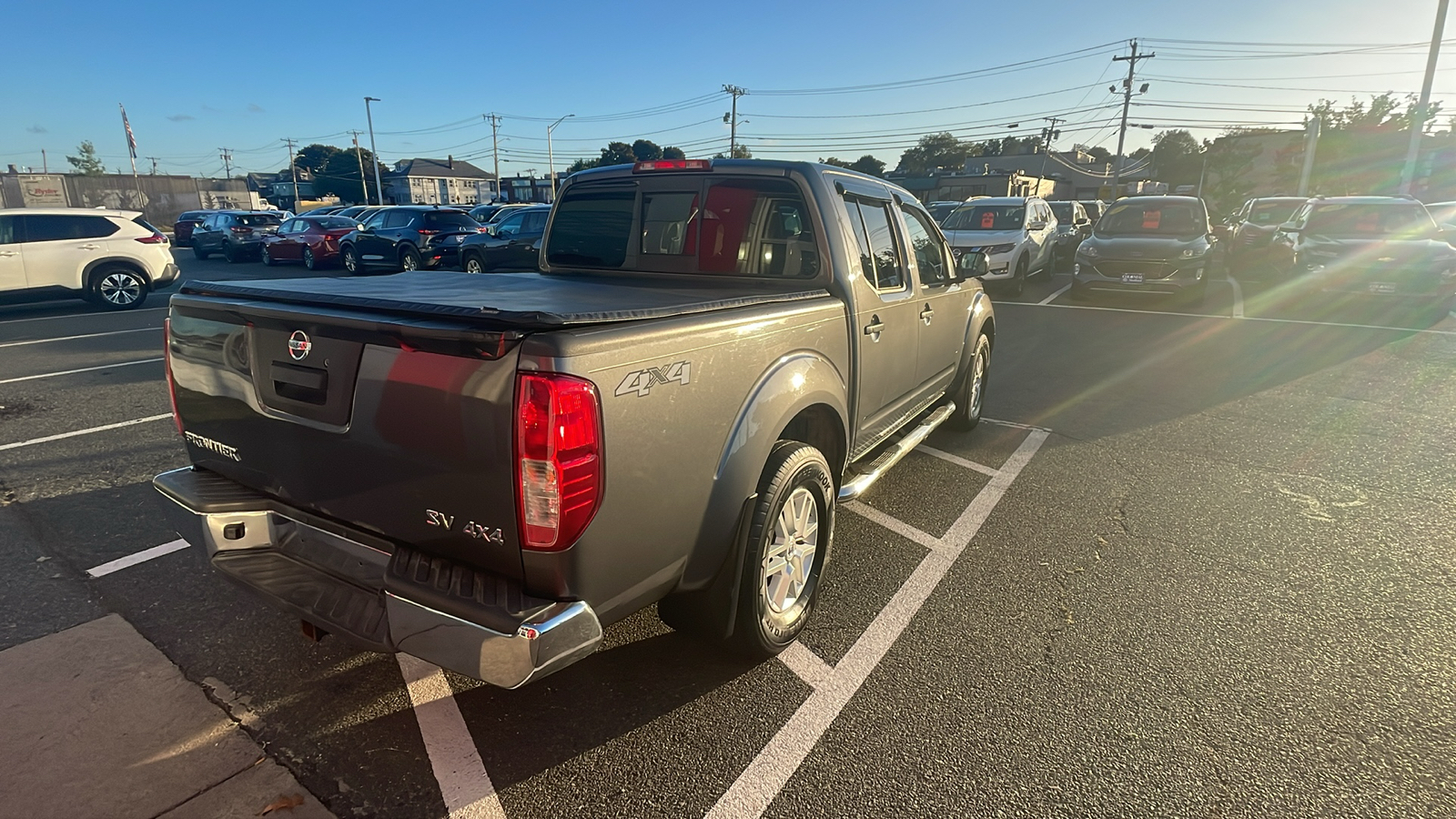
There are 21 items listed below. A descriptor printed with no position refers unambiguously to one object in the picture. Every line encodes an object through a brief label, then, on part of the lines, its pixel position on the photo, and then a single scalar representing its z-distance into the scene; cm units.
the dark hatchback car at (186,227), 2942
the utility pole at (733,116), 6047
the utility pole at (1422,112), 2358
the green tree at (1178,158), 7631
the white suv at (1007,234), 1374
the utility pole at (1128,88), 5020
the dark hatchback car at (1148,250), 1197
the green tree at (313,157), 10844
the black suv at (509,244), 1542
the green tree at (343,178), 9369
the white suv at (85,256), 1146
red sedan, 1920
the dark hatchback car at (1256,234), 1622
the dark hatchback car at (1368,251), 1104
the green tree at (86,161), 9694
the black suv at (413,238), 1708
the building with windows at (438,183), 10012
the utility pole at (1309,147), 3001
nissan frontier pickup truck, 192
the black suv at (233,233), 2278
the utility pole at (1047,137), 7350
